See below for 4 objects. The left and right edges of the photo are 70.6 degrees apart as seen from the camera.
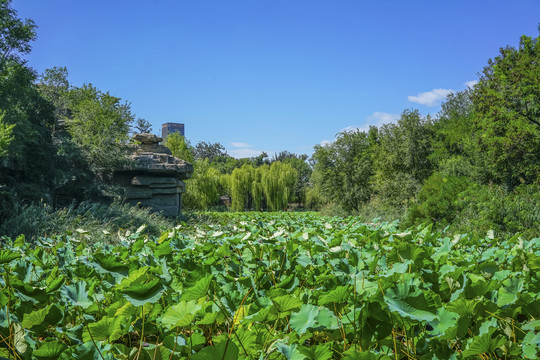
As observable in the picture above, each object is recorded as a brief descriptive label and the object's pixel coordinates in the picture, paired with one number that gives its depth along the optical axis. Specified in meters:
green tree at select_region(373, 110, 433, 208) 20.23
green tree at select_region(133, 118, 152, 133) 37.03
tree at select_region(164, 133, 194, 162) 27.20
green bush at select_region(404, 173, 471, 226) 11.18
